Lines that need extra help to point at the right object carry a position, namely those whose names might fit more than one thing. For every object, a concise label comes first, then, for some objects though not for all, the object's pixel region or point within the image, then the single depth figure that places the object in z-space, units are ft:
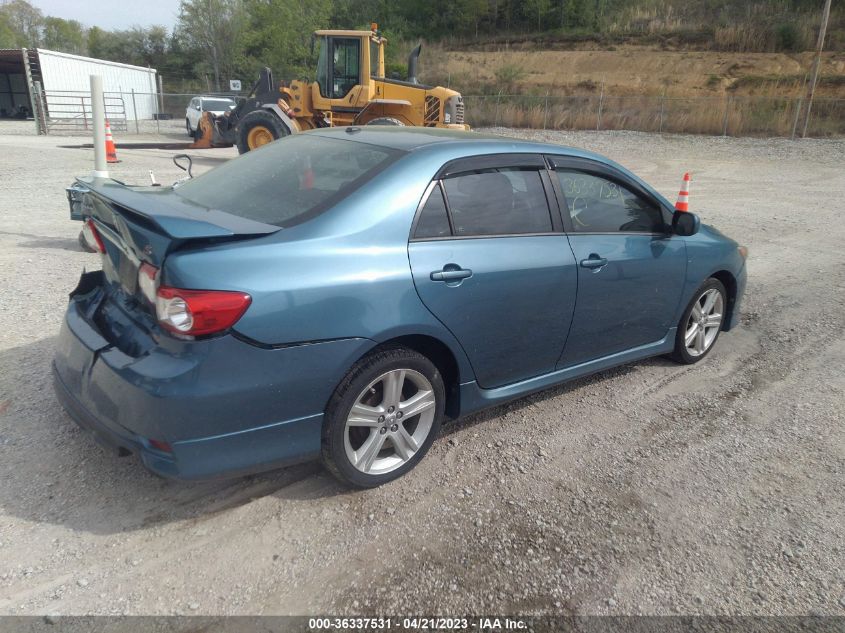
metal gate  95.14
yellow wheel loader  51.85
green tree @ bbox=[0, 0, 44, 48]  267.82
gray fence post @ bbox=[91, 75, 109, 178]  22.24
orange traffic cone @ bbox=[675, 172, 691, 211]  18.75
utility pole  82.71
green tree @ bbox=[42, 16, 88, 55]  273.13
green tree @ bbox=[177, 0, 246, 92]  169.68
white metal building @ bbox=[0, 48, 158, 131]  97.02
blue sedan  8.11
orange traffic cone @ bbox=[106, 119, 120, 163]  27.56
